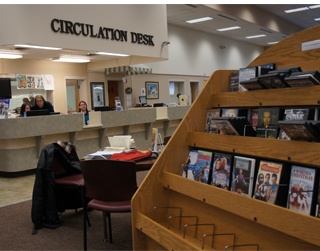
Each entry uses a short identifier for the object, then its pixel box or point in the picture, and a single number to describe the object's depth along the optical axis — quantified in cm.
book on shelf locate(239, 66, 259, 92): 183
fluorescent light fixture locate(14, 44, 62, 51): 617
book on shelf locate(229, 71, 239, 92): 207
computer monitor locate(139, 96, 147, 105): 1182
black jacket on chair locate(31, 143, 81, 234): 323
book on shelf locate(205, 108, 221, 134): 195
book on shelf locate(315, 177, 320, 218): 131
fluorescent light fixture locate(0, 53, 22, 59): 731
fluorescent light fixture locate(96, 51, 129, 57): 773
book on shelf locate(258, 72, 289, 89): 158
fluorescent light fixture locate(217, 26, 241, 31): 1320
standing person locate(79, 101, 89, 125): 720
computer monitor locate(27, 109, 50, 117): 593
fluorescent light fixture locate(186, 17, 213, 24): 1157
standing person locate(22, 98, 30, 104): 859
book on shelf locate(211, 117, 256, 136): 172
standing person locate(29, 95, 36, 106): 892
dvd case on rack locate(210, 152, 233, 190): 177
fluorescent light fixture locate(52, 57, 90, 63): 857
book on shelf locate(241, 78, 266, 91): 170
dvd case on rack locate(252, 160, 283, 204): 149
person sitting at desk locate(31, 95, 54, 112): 707
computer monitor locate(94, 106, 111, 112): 751
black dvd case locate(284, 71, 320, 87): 145
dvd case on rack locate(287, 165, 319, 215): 135
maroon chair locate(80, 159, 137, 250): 240
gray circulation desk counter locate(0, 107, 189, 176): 571
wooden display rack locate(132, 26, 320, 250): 138
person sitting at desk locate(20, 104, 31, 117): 734
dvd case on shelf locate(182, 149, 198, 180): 198
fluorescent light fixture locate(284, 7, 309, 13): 1175
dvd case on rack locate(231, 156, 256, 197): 163
